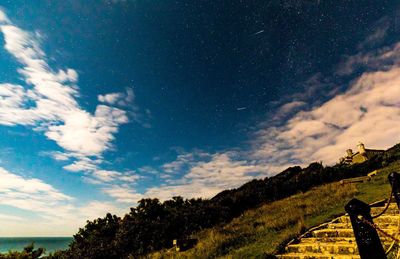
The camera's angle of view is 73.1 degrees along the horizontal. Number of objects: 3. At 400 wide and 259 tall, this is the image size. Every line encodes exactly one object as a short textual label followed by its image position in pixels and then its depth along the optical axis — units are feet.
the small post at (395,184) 14.97
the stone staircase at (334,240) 26.22
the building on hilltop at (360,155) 139.97
